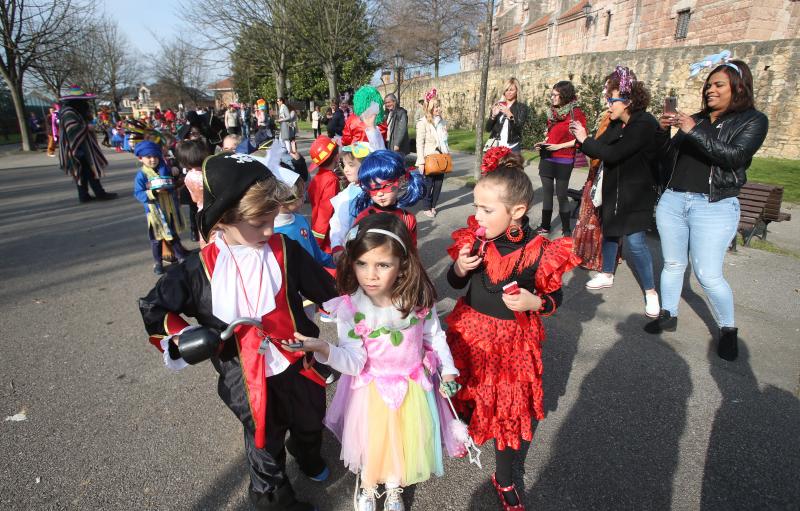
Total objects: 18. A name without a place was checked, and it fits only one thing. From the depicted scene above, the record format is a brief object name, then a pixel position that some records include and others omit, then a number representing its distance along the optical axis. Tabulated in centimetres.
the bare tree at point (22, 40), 1525
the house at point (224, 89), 6722
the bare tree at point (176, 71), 4047
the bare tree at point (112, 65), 3319
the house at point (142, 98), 5073
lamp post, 1491
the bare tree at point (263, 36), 2009
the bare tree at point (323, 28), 1973
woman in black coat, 352
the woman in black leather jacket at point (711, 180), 282
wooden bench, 536
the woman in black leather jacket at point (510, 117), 634
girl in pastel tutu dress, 184
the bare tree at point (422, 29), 3303
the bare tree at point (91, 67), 2844
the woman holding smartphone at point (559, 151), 516
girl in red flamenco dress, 195
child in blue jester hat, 491
